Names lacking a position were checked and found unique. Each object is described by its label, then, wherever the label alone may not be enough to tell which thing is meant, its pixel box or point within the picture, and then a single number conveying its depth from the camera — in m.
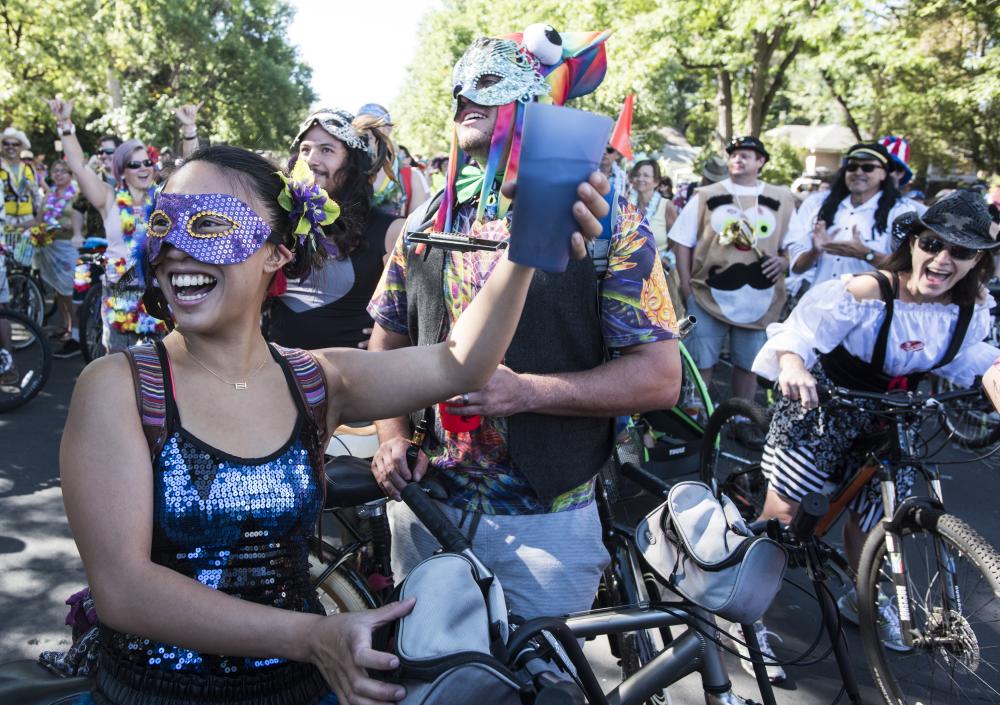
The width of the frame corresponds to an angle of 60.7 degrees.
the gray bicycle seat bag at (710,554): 1.83
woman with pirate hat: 3.27
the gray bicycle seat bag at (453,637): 1.31
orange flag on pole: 3.05
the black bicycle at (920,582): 3.16
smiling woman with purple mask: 1.42
